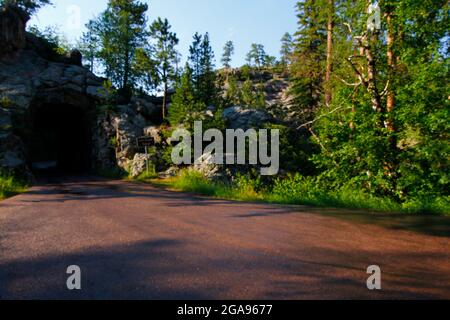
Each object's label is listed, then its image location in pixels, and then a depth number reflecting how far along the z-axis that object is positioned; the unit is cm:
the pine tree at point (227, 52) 8000
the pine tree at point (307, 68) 2595
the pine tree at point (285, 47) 7898
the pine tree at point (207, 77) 2997
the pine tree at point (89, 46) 3920
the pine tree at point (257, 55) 7944
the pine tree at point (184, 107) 2041
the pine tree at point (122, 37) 3275
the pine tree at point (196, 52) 3297
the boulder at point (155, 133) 2272
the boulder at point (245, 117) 2281
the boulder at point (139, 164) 1991
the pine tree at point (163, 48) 2623
